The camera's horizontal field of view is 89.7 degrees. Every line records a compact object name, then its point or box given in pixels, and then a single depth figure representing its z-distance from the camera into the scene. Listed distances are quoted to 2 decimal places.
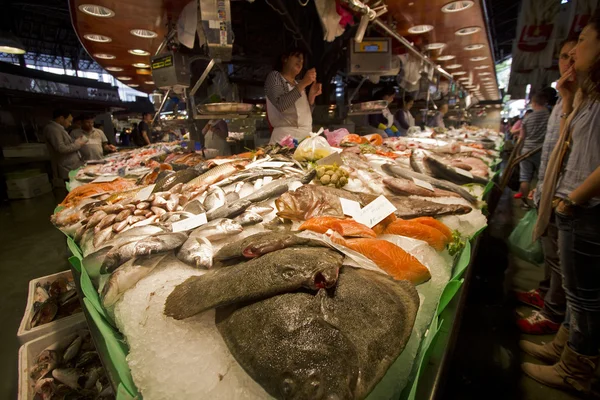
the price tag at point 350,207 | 1.94
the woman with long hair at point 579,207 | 1.93
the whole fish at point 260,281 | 0.99
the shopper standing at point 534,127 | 5.56
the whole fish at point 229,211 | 1.96
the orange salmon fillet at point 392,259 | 1.33
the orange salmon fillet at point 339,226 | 1.62
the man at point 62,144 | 7.38
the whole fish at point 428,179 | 2.53
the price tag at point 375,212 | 1.78
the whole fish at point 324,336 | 0.76
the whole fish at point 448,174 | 3.11
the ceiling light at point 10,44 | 7.73
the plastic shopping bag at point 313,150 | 3.38
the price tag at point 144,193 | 2.50
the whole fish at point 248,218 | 1.88
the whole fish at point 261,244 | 1.26
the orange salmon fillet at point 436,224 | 1.74
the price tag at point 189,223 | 1.79
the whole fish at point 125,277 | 1.32
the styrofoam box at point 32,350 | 1.94
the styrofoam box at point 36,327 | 2.22
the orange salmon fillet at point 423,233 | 1.67
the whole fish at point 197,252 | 1.42
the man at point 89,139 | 8.25
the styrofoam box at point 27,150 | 10.08
